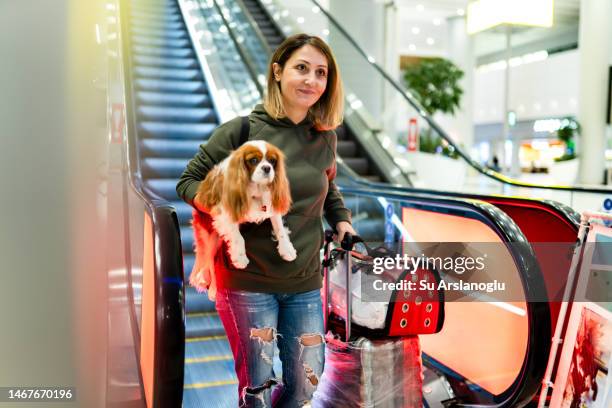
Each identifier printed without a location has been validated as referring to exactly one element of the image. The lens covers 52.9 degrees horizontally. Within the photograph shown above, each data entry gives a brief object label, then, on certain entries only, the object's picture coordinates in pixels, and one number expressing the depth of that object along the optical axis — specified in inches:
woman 79.4
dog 72.4
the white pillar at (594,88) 467.2
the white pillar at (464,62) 830.5
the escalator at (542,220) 144.4
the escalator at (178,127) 150.3
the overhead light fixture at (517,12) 419.5
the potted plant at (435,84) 639.1
